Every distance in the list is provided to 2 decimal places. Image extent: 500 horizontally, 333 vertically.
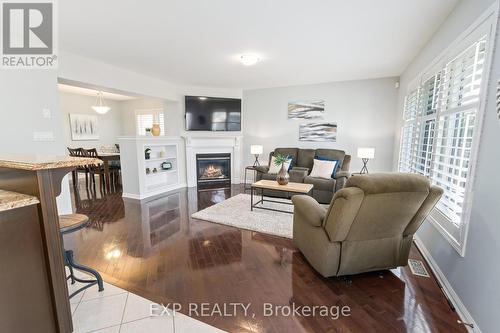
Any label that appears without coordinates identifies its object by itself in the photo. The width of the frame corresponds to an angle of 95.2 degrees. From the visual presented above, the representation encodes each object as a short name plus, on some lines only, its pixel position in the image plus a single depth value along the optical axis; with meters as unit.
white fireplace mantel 5.76
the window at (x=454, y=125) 1.75
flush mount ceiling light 3.37
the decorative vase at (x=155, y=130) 5.13
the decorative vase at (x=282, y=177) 3.73
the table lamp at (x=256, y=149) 5.50
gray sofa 4.35
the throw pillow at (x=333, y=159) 4.57
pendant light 5.98
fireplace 5.90
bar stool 1.61
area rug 3.16
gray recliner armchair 1.74
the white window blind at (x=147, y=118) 7.39
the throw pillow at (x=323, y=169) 4.57
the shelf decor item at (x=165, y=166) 5.44
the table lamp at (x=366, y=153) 4.54
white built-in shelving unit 4.66
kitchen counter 1.16
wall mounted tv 5.58
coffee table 3.52
